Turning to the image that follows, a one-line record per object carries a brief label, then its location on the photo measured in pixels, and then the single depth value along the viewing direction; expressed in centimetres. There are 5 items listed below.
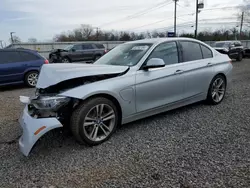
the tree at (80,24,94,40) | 6342
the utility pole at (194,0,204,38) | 2868
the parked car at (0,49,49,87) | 795
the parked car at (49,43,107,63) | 1706
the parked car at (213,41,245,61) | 1638
